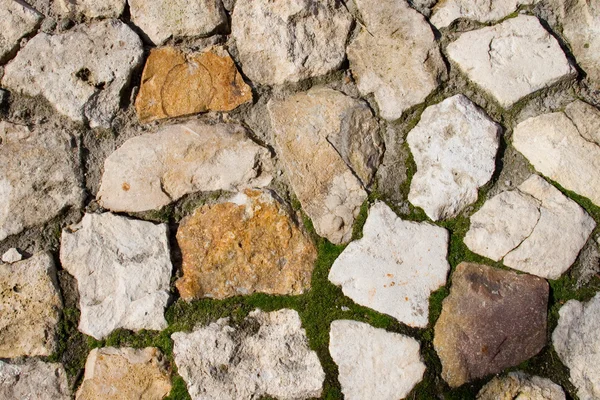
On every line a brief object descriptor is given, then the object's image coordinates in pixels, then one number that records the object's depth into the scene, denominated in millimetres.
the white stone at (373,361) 1428
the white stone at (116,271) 1411
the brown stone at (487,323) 1452
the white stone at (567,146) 1521
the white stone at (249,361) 1414
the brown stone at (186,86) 1489
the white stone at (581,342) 1470
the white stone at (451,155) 1502
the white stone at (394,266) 1460
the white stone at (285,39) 1515
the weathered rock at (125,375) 1391
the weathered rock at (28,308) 1389
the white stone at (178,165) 1456
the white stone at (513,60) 1551
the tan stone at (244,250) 1453
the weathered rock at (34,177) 1404
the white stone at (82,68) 1446
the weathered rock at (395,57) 1546
